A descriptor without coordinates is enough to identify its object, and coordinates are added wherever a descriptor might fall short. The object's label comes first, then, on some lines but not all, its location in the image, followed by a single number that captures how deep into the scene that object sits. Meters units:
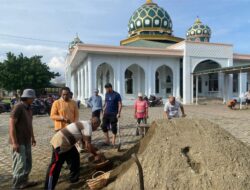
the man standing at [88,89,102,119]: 5.55
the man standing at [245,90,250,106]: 12.53
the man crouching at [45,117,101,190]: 2.65
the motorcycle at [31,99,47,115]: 10.88
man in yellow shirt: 3.57
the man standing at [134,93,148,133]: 5.63
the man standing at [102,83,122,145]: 4.83
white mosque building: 15.56
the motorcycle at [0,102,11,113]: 12.72
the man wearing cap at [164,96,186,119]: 4.65
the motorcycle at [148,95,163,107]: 15.24
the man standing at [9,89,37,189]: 2.82
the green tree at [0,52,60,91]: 21.53
